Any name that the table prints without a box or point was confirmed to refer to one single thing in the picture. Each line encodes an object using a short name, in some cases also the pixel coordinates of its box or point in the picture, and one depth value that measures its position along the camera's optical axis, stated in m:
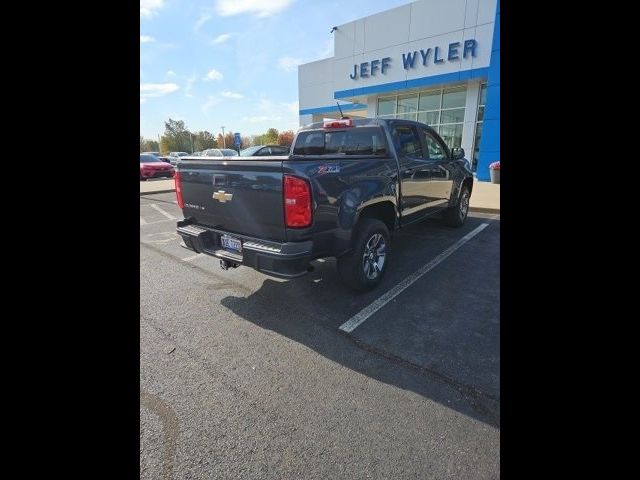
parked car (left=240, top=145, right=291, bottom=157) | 14.45
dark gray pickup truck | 3.10
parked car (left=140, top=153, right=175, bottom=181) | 18.81
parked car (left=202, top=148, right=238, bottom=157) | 18.59
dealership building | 14.68
